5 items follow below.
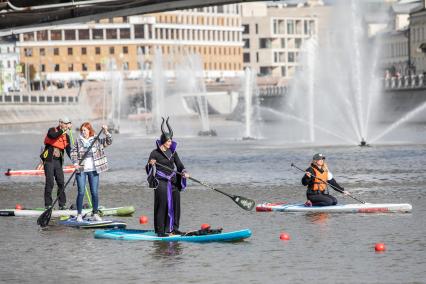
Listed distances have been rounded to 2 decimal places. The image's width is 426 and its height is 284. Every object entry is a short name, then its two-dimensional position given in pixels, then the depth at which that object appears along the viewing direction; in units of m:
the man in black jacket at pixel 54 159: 37.31
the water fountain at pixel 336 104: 89.69
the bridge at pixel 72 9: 56.72
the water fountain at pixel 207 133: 111.38
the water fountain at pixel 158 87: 155.51
